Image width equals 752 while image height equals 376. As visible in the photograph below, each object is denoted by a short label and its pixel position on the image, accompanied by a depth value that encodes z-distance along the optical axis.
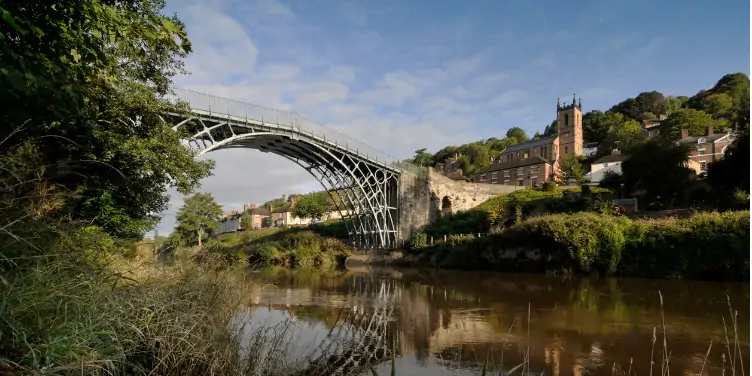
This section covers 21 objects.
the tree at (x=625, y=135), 71.75
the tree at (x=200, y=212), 55.78
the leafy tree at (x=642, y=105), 101.31
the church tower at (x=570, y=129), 81.31
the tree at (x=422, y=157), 113.43
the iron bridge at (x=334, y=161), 25.52
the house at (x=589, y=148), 87.12
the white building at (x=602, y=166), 63.17
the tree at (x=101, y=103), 4.06
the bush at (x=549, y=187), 50.40
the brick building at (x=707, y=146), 58.50
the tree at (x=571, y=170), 61.81
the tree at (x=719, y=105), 78.50
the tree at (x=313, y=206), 70.69
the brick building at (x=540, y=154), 66.94
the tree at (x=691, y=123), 67.38
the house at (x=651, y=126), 80.38
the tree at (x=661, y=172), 31.77
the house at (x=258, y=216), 101.58
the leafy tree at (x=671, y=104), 100.19
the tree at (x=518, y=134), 118.76
